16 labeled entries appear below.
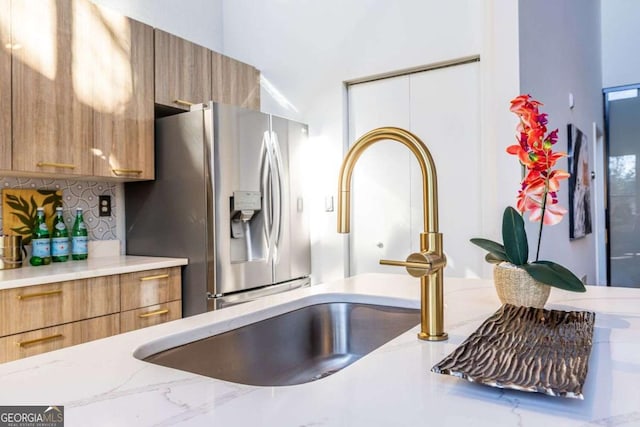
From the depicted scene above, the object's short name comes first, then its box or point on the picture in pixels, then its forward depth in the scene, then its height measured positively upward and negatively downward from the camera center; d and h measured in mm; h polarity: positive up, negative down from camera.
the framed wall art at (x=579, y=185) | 3273 +218
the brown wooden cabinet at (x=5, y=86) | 1926 +574
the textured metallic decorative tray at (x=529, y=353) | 562 -210
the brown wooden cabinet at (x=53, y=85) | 1991 +626
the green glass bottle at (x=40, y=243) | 2295 -126
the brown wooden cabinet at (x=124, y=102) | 2338 +630
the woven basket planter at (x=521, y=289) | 991 -169
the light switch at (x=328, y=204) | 3115 +79
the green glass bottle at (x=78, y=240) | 2490 -123
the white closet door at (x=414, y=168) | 2662 +292
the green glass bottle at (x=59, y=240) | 2387 -117
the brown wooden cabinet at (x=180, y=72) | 2637 +894
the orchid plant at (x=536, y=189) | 936 +51
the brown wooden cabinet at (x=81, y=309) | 1751 -409
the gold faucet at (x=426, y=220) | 815 -11
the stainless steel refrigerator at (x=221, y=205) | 2439 +69
